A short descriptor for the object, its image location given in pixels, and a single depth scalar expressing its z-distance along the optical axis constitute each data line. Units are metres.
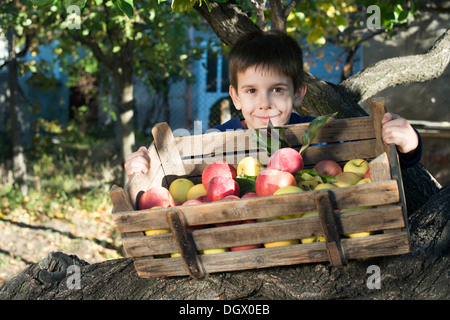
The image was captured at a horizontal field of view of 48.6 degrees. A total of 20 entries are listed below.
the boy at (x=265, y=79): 2.32
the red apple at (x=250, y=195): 1.72
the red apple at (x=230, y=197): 1.60
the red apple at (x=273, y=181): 1.68
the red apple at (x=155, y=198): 1.68
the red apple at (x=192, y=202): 1.67
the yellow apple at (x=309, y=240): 1.48
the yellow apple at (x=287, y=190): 1.56
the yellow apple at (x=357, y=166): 1.83
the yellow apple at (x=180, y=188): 1.93
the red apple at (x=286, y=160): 1.83
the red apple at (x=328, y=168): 1.89
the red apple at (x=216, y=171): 1.89
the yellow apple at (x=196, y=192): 1.90
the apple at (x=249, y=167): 1.99
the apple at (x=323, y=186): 1.59
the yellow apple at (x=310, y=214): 1.48
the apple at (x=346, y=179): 1.73
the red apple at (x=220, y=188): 1.72
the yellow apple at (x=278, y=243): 1.48
